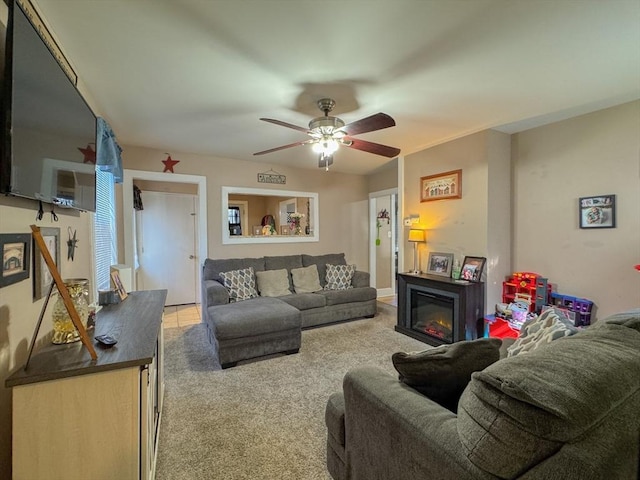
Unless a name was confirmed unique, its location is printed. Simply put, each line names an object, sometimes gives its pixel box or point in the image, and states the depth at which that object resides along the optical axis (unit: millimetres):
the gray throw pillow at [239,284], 3803
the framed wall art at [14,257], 1062
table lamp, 3930
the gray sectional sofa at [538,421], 693
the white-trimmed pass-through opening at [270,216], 4668
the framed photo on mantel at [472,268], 3293
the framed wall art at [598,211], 2676
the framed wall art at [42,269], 1306
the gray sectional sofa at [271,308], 2871
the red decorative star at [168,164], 4094
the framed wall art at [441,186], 3584
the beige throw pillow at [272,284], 4074
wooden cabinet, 1017
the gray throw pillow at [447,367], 1173
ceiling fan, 2256
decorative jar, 1316
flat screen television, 1032
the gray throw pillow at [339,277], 4504
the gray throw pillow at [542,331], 1380
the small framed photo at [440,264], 3686
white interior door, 5066
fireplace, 3156
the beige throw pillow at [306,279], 4328
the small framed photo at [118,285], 2224
